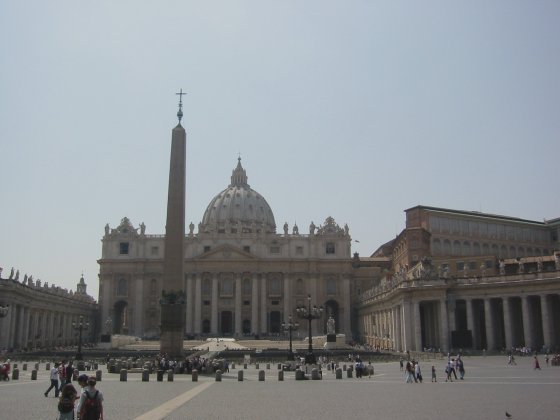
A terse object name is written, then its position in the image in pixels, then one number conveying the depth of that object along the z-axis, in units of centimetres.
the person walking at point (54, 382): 2074
